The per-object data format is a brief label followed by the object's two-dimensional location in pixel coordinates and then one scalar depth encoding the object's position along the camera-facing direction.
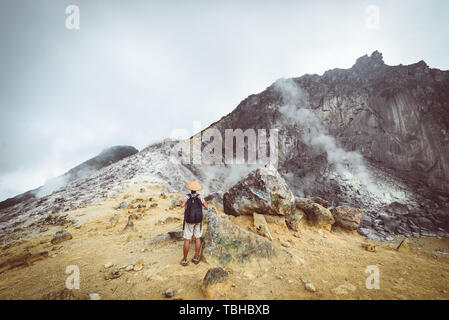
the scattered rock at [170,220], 7.76
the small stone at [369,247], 5.64
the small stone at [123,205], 10.25
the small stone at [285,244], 5.34
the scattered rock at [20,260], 4.48
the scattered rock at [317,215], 7.51
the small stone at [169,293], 2.97
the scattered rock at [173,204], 10.44
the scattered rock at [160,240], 5.25
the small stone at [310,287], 3.12
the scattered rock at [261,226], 5.66
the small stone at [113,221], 7.68
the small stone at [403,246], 5.97
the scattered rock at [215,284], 2.96
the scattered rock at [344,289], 3.10
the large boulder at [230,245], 4.14
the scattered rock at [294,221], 6.77
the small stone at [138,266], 3.89
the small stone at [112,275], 3.56
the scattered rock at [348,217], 8.23
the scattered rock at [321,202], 9.40
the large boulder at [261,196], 6.57
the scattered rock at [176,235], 5.54
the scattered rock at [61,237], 6.16
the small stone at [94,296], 2.91
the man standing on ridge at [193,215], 4.35
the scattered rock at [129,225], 7.07
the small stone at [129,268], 3.89
